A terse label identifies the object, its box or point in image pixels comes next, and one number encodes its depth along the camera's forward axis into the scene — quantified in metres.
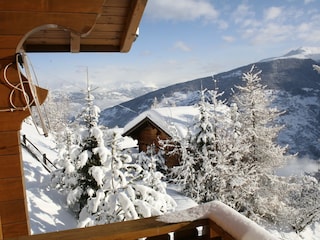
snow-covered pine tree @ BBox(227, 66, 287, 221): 13.19
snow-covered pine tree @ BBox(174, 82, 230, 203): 12.08
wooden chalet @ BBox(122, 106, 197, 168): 15.80
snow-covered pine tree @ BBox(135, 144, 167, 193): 7.17
